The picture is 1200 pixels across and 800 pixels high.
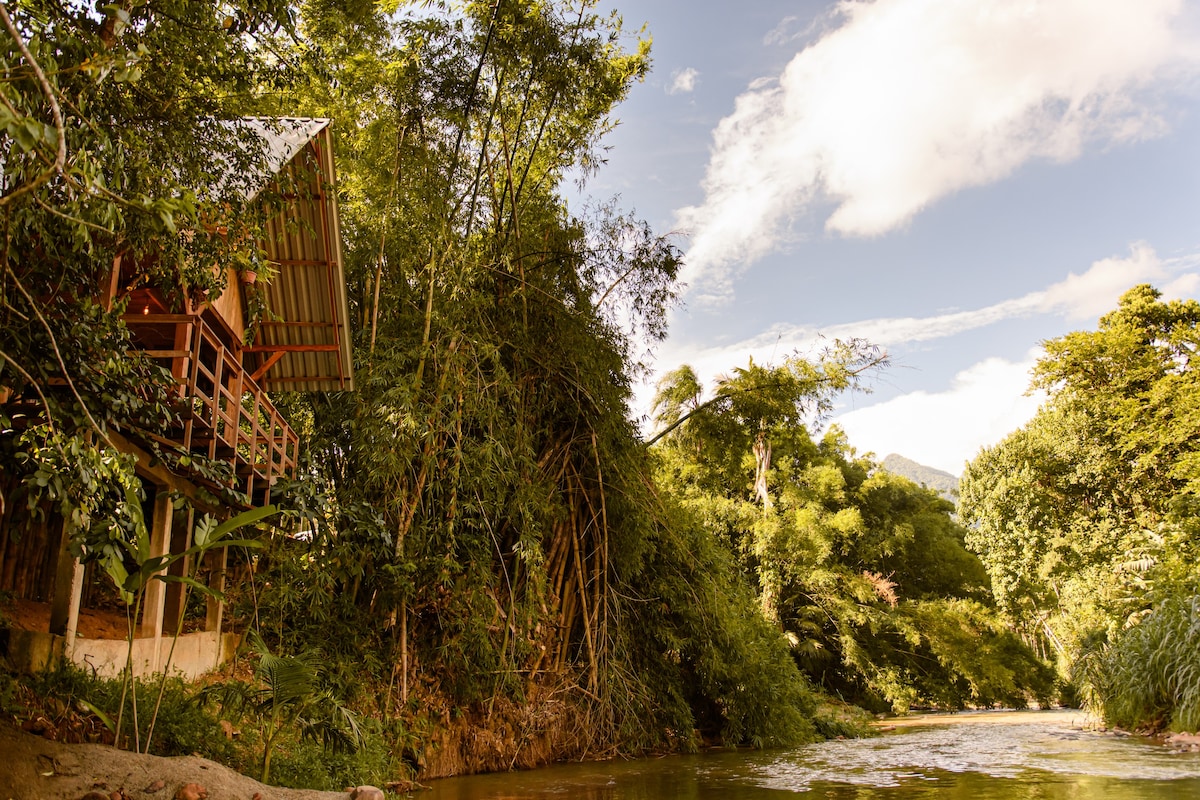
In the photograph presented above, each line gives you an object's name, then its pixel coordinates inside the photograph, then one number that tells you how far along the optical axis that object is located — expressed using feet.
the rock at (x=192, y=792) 11.87
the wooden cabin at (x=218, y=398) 17.46
